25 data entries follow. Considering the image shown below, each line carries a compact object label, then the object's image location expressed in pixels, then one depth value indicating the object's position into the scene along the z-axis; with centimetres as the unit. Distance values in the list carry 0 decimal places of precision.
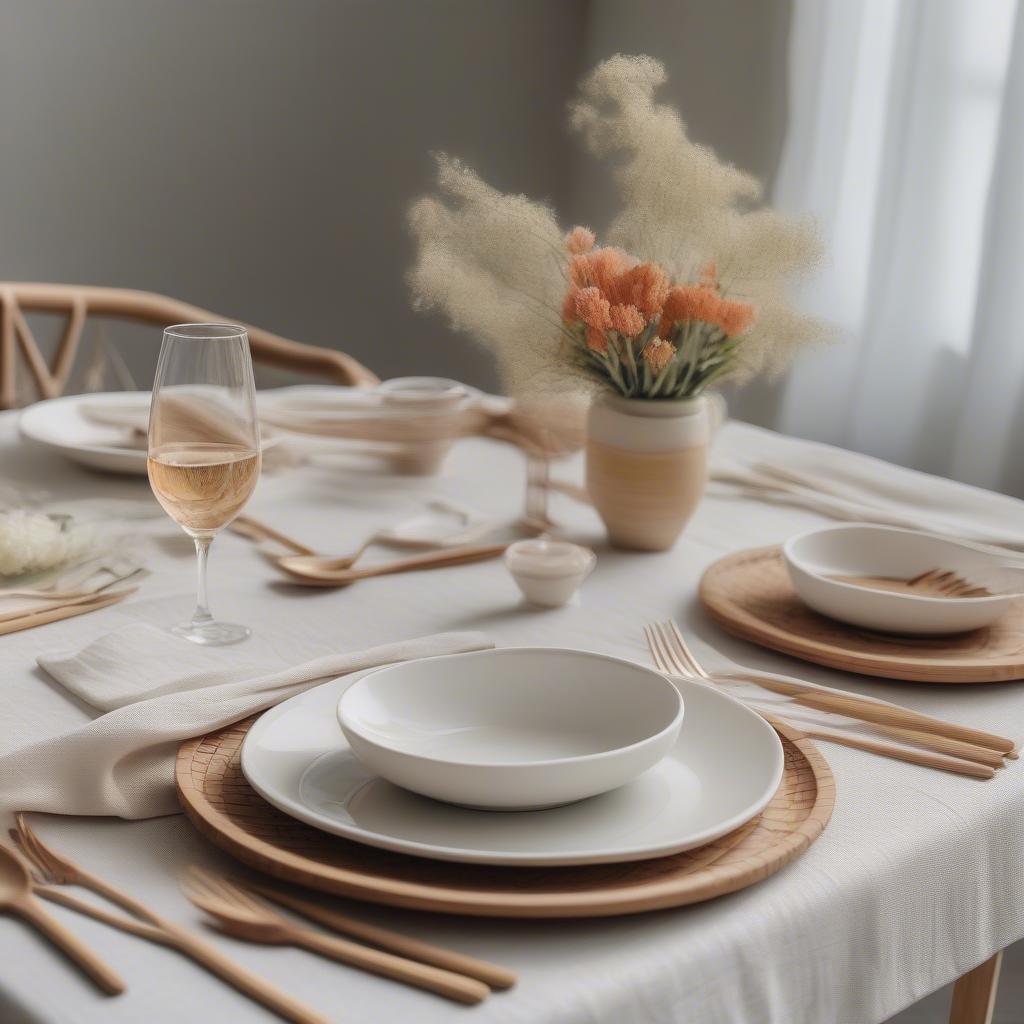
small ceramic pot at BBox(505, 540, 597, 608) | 106
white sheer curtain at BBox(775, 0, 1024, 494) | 279
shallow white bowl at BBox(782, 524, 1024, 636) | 97
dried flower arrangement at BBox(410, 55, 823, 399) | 113
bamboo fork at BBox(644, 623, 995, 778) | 79
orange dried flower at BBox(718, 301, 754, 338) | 112
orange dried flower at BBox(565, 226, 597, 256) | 116
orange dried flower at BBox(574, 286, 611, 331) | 109
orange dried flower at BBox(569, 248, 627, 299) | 112
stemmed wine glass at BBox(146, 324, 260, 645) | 90
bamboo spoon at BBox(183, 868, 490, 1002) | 54
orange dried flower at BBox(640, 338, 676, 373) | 110
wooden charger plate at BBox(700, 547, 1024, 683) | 92
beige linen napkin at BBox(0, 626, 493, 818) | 69
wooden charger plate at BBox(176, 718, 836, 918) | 58
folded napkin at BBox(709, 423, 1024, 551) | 135
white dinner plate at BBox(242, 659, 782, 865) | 62
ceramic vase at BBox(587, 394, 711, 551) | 122
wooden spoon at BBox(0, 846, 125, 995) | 55
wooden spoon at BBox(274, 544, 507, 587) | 111
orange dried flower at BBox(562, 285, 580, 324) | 114
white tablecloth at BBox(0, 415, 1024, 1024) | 55
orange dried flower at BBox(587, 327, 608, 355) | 114
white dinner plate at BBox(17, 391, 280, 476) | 136
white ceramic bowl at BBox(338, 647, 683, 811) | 67
